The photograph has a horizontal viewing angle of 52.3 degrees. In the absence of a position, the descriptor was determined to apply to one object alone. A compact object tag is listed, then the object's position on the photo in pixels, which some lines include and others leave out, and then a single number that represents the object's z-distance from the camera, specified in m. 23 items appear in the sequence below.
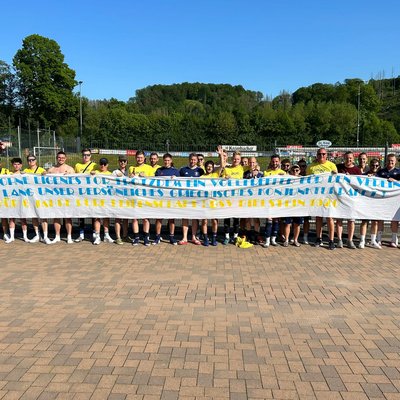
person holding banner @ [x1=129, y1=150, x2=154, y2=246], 8.76
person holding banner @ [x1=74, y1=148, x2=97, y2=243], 9.03
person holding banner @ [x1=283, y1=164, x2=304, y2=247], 8.39
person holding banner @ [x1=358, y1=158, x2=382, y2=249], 8.31
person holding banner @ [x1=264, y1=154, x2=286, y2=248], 8.38
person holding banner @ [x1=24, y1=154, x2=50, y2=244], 8.64
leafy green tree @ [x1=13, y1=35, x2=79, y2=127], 56.09
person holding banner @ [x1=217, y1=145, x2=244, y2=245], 8.62
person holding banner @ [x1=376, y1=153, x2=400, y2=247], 8.46
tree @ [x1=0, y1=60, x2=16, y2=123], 60.69
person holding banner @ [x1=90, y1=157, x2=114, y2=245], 8.53
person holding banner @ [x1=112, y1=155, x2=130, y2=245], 8.58
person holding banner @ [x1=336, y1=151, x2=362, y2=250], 8.35
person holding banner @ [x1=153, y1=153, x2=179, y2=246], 8.57
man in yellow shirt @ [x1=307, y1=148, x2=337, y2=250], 8.26
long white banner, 8.47
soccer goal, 22.84
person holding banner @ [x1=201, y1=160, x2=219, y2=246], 8.45
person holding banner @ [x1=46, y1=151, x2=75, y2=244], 8.66
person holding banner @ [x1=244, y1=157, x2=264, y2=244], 8.77
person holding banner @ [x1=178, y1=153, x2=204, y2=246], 8.61
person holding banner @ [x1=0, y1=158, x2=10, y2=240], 8.95
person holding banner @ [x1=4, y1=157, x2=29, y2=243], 8.68
